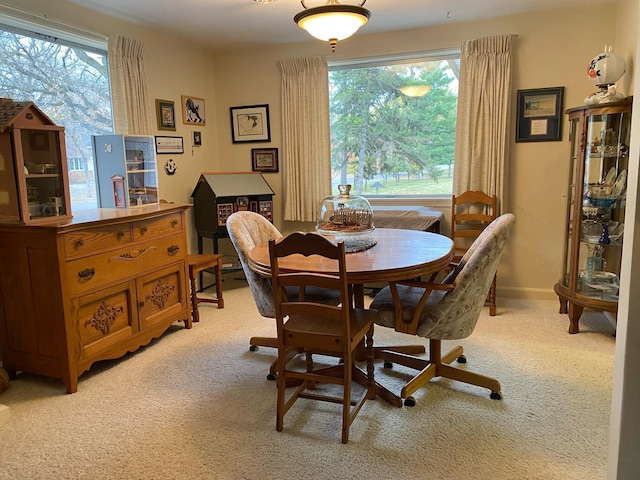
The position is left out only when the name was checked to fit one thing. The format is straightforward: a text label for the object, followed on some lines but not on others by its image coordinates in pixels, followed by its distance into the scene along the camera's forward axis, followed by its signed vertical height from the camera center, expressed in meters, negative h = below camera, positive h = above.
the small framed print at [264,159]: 4.81 +0.12
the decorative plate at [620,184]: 3.07 -0.13
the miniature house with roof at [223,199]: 4.31 -0.26
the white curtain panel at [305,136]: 4.46 +0.33
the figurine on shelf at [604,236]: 3.22 -0.49
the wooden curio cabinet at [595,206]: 3.12 -0.29
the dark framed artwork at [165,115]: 4.13 +0.52
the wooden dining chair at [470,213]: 3.98 -0.40
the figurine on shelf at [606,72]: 3.08 +0.61
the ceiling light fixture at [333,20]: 2.42 +0.80
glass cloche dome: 2.69 -0.29
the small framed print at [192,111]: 4.45 +0.60
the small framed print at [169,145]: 4.16 +0.26
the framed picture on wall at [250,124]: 4.77 +0.49
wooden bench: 3.69 -0.80
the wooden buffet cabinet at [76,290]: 2.51 -0.66
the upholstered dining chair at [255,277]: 2.56 -0.58
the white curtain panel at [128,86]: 3.62 +0.69
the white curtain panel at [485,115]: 3.88 +0.44
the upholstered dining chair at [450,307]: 2.21 -0.69
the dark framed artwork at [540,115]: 3.85 +0.42
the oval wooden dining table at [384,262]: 2.07 -0.44
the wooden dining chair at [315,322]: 1.94 -0.70
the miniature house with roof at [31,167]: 2.54 +0.05
